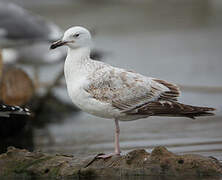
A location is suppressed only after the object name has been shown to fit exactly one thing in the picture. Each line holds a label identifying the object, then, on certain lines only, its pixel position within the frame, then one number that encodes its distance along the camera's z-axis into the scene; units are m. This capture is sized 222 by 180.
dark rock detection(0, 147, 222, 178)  12.78
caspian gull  13.55
